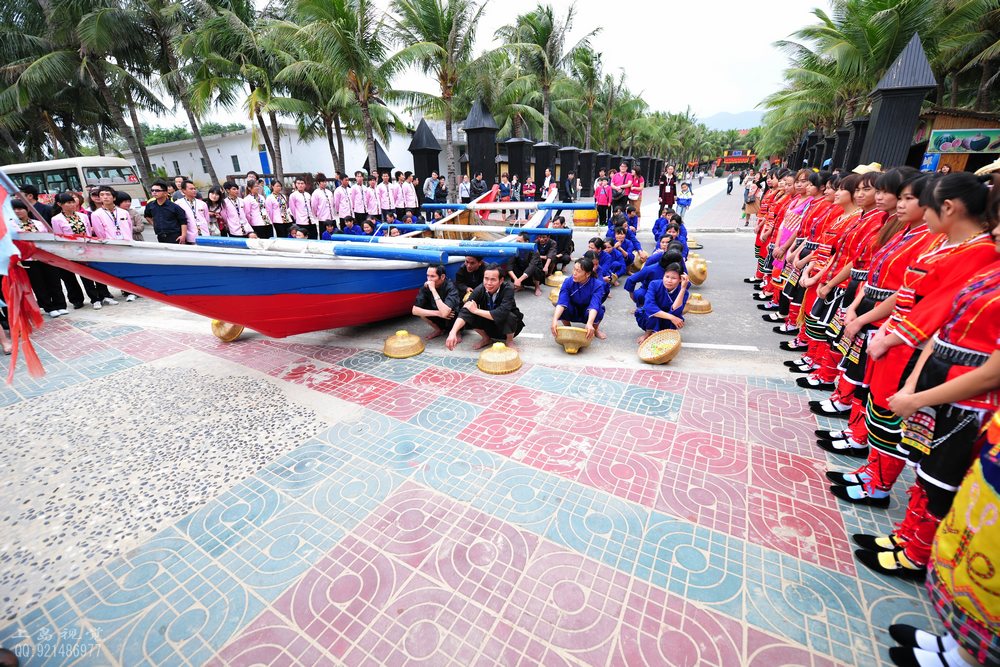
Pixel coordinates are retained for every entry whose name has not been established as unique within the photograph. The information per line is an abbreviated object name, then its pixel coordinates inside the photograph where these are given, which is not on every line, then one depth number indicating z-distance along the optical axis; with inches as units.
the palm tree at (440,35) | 474.6
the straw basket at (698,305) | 224.4
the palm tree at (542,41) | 662.5
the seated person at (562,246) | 325.1
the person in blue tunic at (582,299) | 177.2
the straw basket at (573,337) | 173.6
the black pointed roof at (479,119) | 561.6
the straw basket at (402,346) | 178.4
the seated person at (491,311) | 179.0
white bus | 617.3
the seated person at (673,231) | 249.6
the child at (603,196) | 465.7
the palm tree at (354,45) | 425.7
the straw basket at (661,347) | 162.9
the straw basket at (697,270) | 264.7
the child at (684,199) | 513.6
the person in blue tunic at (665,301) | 178.5
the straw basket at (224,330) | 199.3
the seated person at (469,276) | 203.9
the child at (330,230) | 274.3
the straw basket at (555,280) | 278.6
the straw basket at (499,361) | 161.8
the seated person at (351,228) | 311.8
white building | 914.1
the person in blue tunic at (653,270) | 190.4
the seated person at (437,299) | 186.9
